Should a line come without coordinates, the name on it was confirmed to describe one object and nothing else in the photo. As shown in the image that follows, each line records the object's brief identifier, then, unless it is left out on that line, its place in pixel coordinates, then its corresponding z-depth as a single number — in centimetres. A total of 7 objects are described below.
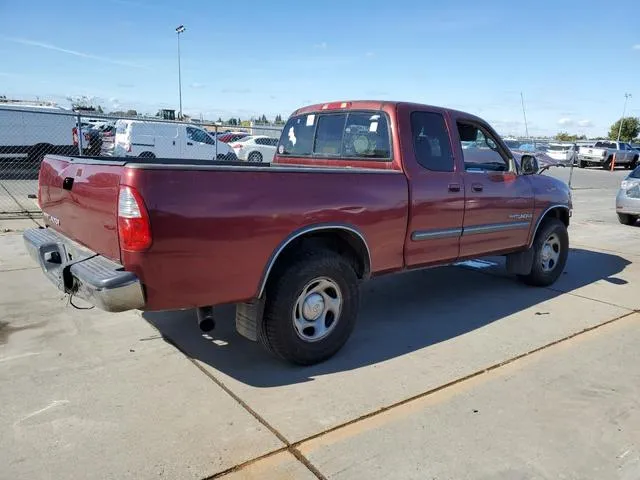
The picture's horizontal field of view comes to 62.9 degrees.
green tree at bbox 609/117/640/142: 6681
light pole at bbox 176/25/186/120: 4700
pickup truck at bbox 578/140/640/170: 3419
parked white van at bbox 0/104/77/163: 1658
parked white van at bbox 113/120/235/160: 1627
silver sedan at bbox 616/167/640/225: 1121
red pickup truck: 299
